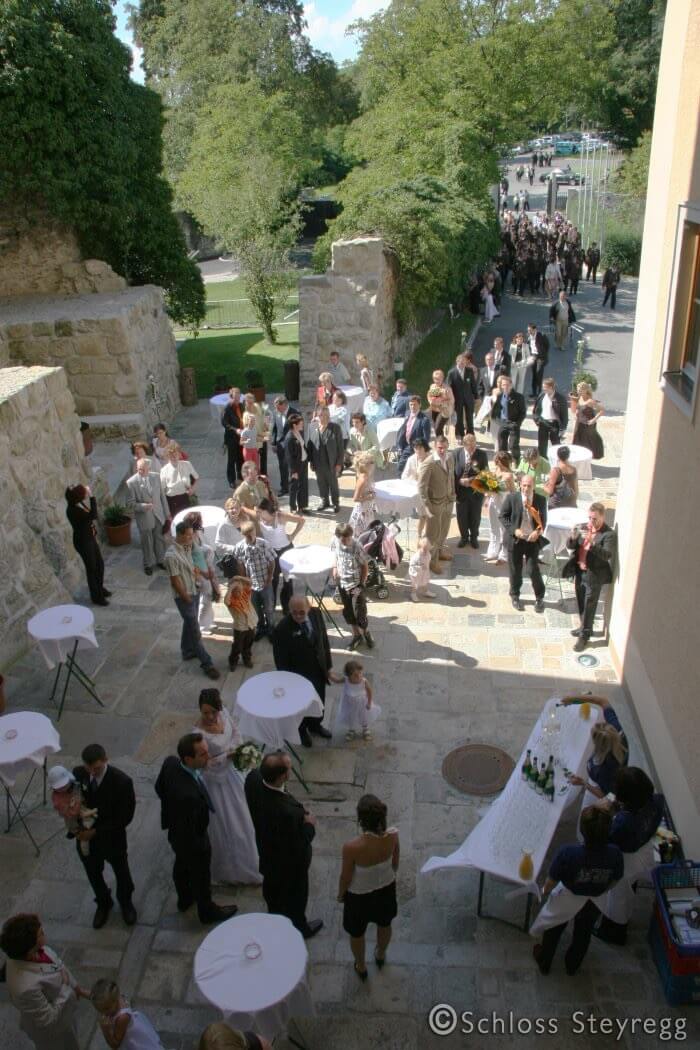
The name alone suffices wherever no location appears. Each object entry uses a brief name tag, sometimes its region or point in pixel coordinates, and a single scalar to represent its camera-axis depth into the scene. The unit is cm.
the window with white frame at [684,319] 730
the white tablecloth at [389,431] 1380
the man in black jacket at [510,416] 1353
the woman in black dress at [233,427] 1343
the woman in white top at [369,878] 520
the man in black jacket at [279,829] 540
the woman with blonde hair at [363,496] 1032
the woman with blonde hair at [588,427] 1275
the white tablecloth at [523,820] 579
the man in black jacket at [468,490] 1112
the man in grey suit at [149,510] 1093
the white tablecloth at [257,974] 458
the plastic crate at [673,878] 560
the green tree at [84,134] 1506
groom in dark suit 567
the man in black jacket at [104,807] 568
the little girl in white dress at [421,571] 1048
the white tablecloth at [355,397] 1551
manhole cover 746
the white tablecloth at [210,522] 1077
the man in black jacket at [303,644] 755
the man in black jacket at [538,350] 1625
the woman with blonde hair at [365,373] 1502
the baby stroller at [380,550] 1023
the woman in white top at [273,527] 993
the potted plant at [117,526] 1228
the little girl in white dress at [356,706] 762
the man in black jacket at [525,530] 998
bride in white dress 618
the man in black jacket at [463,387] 1463
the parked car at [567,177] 5531
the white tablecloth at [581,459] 1230
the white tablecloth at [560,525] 1039
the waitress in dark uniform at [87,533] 995
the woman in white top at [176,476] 1148
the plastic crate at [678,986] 537
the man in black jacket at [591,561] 920
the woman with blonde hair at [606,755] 623
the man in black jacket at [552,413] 1368
